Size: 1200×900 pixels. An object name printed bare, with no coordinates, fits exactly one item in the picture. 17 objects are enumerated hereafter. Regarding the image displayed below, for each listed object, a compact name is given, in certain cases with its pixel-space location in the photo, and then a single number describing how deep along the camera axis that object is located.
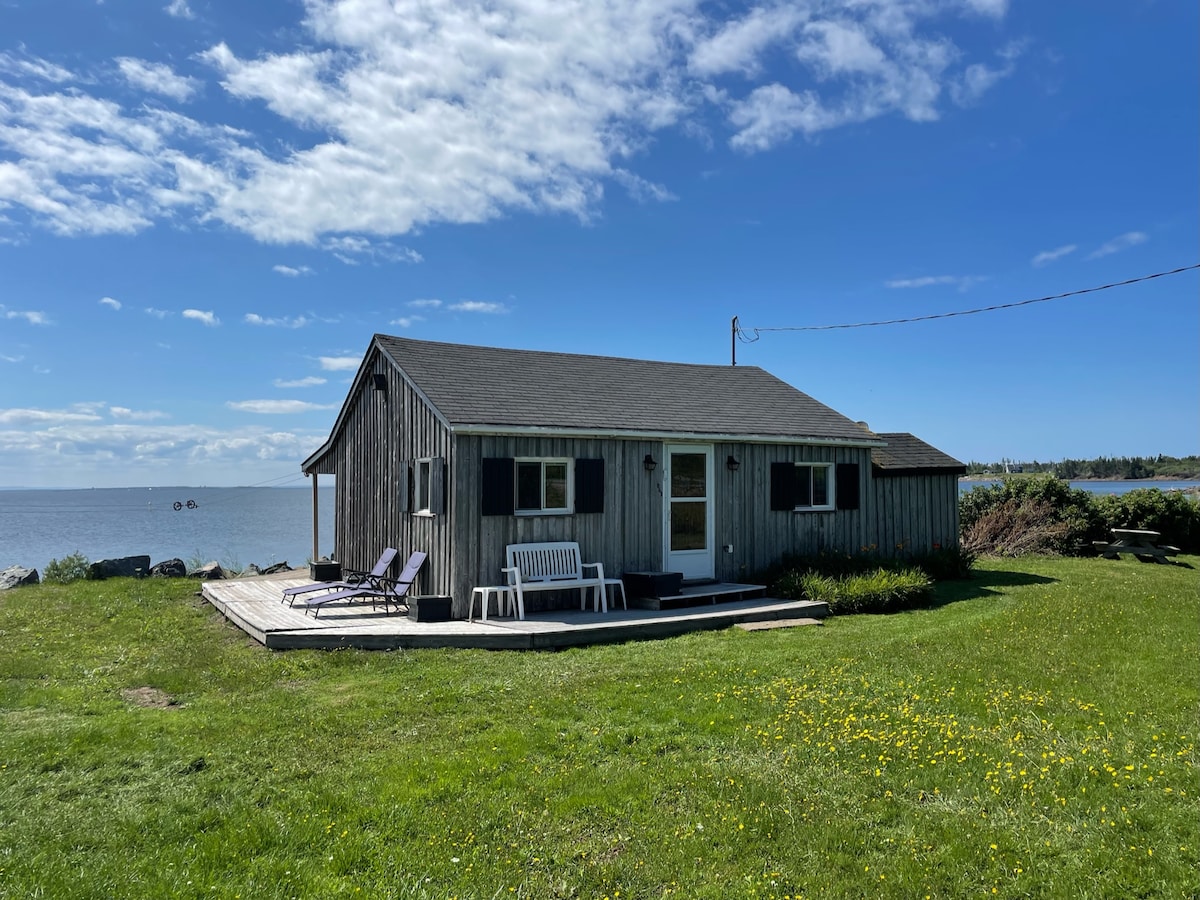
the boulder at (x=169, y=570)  17.33
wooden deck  9.45
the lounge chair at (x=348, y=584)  12.43
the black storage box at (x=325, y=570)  14.71
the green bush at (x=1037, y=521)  20.25
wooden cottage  11.24
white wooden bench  11.22
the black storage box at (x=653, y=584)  11.83
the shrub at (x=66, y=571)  16.67
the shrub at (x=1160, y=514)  20.73
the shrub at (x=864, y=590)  11.91
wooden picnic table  18.45
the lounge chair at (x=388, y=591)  11.22
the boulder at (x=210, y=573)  17.33
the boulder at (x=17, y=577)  16.33
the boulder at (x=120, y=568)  16.94
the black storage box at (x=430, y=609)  10.67
